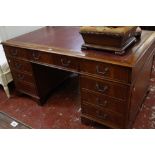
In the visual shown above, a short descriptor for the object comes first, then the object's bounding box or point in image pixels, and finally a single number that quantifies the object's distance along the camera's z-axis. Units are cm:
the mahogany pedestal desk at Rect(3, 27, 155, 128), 119
